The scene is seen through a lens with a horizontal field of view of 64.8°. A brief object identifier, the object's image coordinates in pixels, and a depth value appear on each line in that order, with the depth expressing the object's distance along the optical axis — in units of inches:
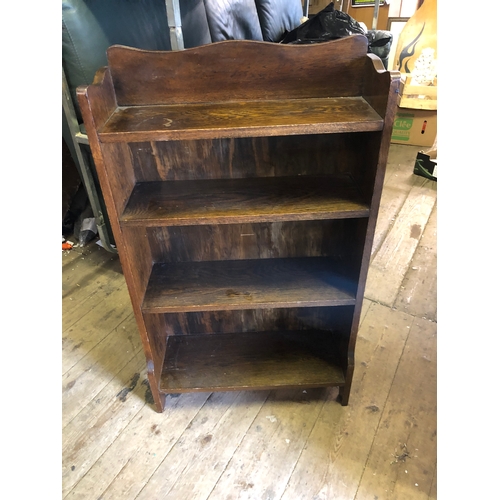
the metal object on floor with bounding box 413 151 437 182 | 105.5
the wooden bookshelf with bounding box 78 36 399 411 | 35.4
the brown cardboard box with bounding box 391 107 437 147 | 118.4
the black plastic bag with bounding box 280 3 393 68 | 70.3
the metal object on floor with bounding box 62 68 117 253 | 59.5
